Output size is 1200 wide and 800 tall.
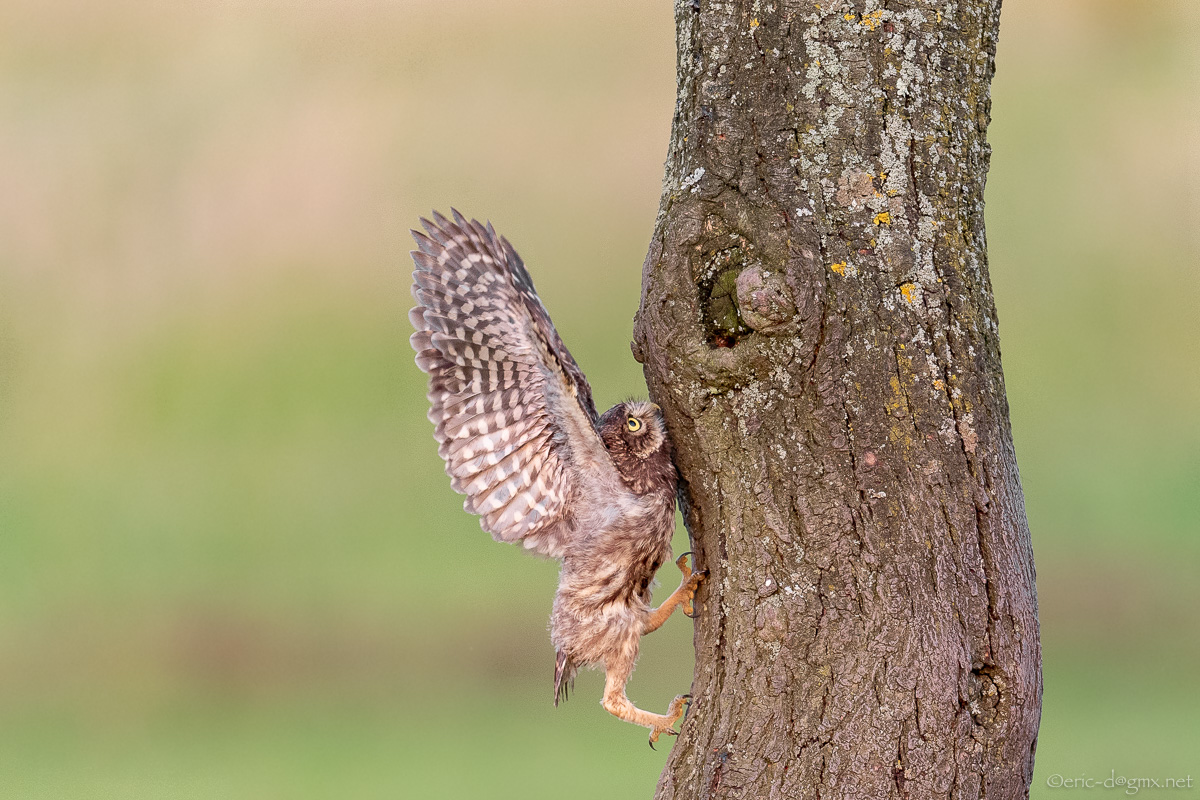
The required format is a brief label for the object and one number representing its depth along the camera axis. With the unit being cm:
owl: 648
